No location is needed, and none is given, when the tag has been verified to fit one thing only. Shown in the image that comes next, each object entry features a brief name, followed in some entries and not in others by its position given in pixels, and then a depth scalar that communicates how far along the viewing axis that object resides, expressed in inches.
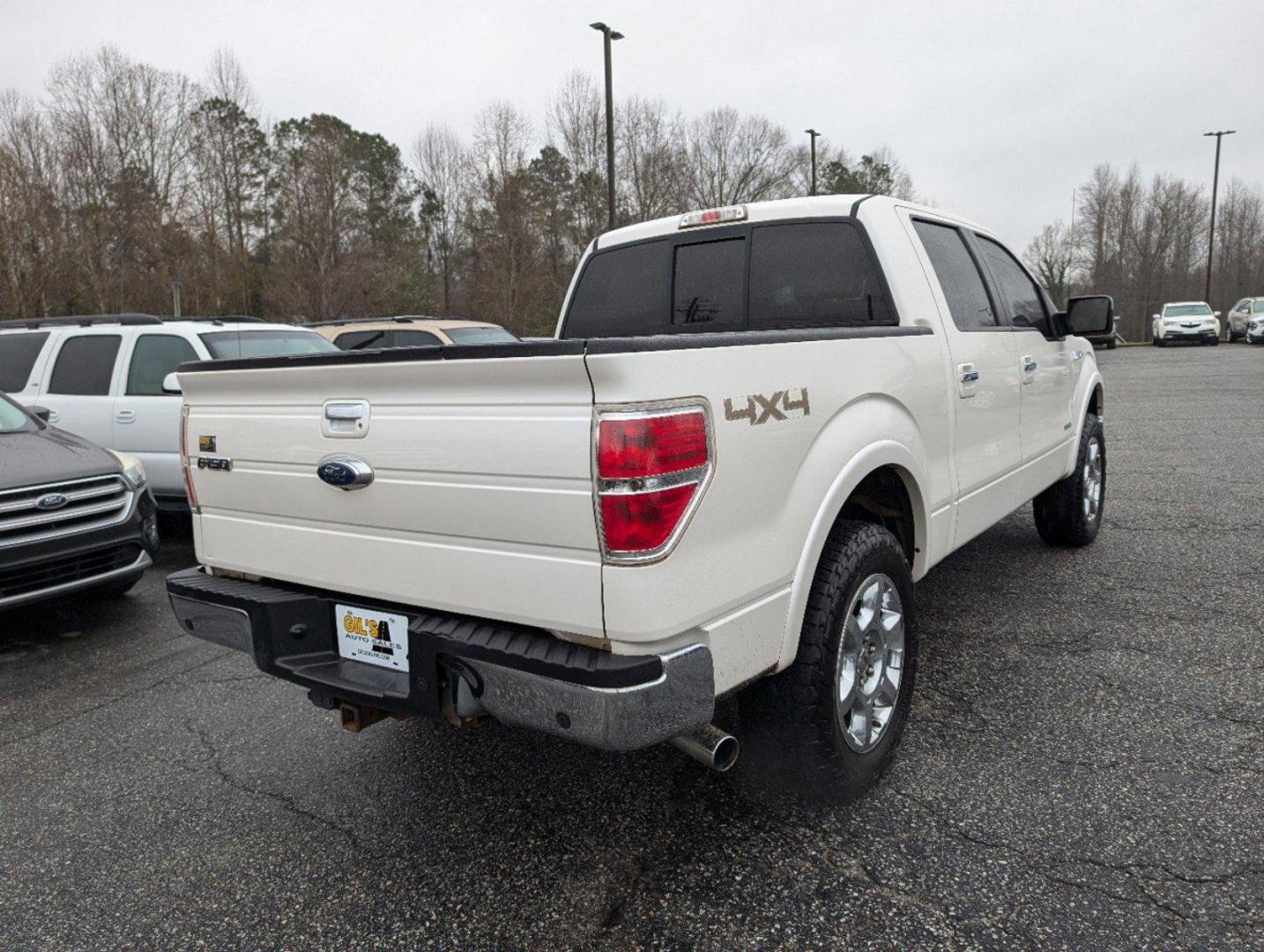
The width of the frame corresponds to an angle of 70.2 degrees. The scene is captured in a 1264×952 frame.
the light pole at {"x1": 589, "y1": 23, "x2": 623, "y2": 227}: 852.6
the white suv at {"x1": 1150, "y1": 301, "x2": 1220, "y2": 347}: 1298.0
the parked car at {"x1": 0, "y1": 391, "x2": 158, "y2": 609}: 179.3
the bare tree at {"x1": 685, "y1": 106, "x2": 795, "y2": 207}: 1673.2
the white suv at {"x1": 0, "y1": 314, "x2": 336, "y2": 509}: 263.0
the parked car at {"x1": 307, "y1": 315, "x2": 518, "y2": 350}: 449.1
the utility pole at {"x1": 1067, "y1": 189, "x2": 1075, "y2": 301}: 2209.6
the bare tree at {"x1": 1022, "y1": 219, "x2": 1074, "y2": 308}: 2079.6
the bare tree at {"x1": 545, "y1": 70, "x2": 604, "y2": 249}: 1486.2
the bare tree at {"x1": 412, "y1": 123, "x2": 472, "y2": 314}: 1834.4
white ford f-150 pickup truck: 79.8
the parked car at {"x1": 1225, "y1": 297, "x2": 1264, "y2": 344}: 1323.8
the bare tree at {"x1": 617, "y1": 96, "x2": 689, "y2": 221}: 1493.6
